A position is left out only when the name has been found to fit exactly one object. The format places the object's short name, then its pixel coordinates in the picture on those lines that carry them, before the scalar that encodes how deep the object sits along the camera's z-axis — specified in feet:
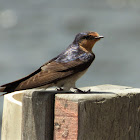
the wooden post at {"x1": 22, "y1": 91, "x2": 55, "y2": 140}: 19.53
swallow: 21.23
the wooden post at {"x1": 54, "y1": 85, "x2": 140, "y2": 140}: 18.56
